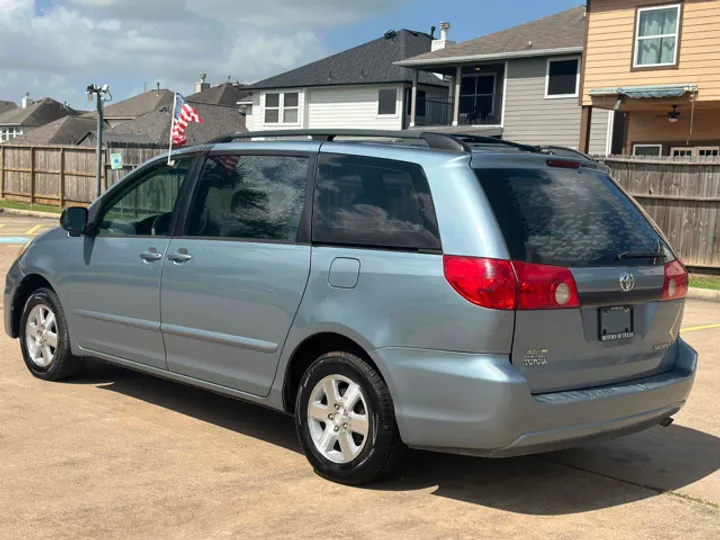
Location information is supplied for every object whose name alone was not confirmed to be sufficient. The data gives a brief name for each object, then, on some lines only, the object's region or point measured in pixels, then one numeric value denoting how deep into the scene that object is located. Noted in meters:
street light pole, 26.88
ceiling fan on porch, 21.62
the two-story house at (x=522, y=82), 28.97
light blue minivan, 4.02
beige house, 20.73
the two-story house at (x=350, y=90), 36.44
